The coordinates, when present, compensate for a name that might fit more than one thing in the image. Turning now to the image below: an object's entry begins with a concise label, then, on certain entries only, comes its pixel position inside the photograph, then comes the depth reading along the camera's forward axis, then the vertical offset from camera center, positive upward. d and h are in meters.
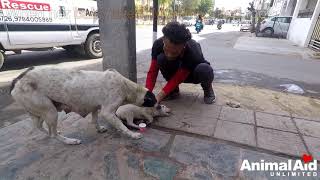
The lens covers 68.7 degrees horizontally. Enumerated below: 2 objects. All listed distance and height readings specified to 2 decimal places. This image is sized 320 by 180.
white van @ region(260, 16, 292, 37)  19.45 -1.59
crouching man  2.75 -0.86
